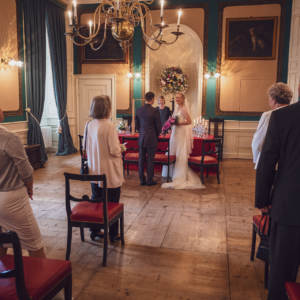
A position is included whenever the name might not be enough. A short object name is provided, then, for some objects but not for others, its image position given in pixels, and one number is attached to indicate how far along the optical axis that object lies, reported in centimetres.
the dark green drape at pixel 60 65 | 866
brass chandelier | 349
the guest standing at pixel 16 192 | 215
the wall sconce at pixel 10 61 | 695
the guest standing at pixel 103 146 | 310
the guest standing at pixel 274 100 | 289
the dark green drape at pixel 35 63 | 763
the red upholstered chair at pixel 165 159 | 591
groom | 562
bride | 591
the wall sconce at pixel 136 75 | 941
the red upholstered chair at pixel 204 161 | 595
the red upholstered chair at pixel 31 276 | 159
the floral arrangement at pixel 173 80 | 909
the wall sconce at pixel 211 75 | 893
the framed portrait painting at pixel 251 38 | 860
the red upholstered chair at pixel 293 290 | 162
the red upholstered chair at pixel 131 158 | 619
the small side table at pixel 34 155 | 711
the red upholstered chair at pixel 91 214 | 283
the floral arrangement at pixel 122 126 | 725
